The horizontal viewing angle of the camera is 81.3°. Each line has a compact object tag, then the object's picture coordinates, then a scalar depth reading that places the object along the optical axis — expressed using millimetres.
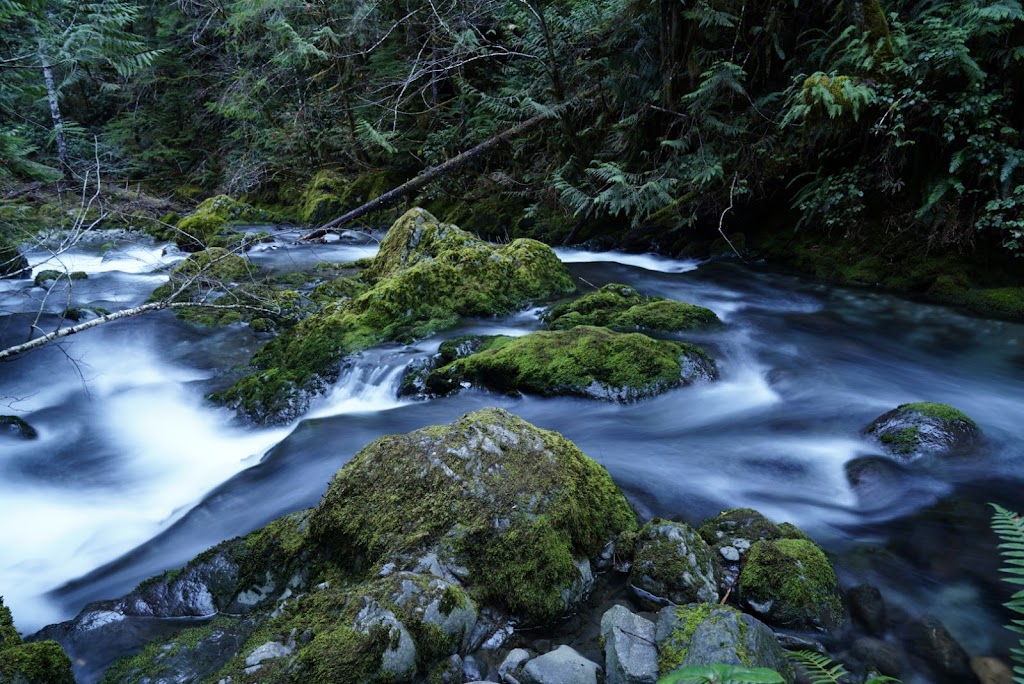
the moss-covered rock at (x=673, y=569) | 2965
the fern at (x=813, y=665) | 2396
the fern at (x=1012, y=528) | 2257
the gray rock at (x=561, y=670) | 2445
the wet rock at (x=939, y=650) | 2795
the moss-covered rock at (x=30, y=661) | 2371
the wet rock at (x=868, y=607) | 3064
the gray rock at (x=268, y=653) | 2410
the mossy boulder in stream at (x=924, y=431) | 4473
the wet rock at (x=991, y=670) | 2703
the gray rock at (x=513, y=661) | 2607
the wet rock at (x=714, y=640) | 2307
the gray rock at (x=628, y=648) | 2395
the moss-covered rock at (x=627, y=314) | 7027
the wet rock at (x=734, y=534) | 3229
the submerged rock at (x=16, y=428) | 5773
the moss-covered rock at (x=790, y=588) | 2959
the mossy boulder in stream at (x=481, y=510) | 2924
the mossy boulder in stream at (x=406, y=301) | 6219
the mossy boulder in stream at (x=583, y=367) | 5520
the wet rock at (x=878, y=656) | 2801
